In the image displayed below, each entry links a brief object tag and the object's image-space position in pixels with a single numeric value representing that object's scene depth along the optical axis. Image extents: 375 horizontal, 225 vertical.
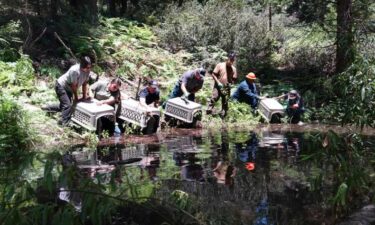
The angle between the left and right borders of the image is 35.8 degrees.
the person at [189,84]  13.56
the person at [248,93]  15.35
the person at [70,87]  11.17
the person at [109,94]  11.86
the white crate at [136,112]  12.16
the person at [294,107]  15.15
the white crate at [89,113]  11.20
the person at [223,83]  14.79
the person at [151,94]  12.83
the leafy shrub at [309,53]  19.48
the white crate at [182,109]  13.19
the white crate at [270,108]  14.88
